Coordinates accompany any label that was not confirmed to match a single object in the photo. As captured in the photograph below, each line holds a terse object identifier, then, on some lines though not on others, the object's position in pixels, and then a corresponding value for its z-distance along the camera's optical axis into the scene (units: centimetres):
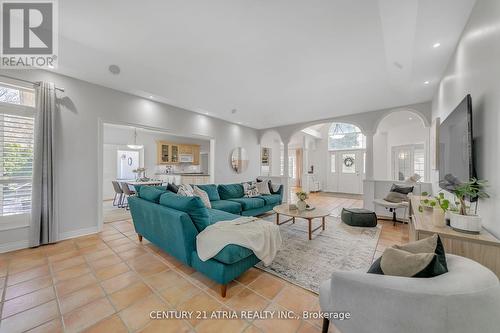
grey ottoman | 382
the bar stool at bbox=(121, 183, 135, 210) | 523
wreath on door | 848
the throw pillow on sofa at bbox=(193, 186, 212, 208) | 358
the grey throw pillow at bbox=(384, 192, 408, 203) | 414
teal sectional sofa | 183
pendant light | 735
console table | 132
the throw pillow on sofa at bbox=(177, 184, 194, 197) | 334
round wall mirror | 634
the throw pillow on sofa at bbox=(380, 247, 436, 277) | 96
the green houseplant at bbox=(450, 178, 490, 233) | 149
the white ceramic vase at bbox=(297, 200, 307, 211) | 356
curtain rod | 272
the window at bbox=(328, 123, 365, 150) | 835
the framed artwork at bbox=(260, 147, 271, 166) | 880
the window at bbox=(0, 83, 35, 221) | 275
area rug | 218
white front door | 823
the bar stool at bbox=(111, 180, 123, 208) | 555
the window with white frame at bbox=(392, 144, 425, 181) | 642
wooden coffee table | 325
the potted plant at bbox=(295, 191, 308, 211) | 356
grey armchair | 81
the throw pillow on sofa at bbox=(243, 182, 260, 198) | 470
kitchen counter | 677
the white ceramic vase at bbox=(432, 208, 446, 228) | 171
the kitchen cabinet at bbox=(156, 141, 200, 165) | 769
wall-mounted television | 169
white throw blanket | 187
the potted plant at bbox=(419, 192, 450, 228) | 169
